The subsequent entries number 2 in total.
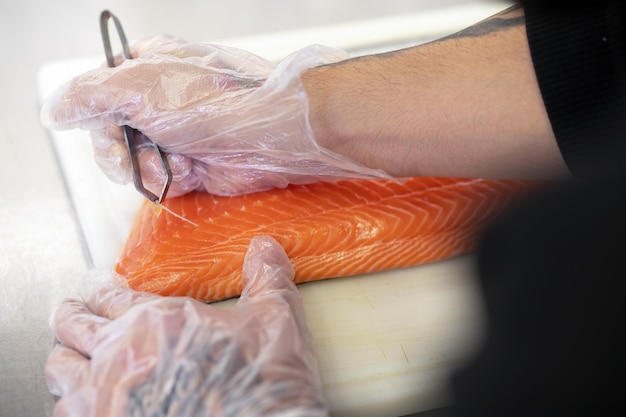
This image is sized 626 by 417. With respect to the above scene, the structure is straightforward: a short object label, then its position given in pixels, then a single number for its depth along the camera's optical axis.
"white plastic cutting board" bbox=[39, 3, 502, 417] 1.04
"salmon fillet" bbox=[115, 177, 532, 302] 1.08
